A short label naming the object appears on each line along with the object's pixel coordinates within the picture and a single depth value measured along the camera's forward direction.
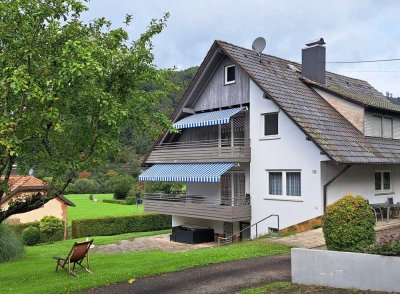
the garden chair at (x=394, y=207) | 22.48
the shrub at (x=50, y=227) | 30.16
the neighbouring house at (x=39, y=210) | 30.97
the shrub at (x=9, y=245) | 18.53
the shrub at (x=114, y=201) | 59.93
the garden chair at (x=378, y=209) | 21.86
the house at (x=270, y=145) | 21.55
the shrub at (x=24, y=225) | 29.78
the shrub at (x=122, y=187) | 65.00
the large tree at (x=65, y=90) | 9.99
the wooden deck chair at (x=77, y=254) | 13.09
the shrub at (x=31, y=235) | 29.00
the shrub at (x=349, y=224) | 11.17
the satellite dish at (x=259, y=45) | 26.78
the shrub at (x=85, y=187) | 78.81
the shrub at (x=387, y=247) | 9.55
